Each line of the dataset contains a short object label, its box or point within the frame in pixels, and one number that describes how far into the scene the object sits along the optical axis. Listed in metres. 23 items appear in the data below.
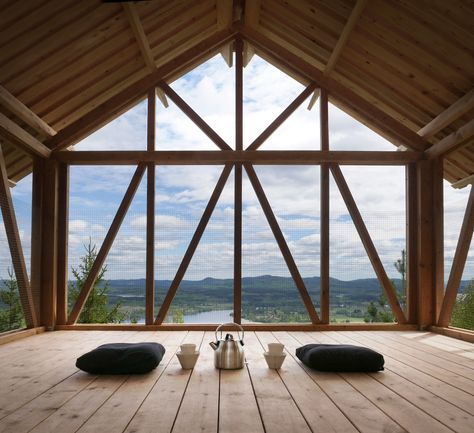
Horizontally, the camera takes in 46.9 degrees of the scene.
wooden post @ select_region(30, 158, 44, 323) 6.25
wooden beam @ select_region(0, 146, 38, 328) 5.31
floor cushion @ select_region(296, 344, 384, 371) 3.73
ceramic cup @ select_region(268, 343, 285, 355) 3.89
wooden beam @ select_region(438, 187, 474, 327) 5.72
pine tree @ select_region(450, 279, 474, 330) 7.07
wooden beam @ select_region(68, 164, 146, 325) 6.40
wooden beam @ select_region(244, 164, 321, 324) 6.53
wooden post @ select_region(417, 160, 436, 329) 6.47
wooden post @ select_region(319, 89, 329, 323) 6.55
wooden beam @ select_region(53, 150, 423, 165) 6.58
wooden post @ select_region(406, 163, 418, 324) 6.59
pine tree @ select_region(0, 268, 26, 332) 5.49
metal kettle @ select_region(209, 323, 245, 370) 3.85
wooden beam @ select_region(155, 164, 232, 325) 6.49
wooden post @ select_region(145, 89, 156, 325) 6.50
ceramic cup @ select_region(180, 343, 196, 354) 3.86
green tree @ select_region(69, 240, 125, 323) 6.62
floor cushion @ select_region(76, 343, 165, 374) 3.65
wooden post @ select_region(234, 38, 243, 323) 6.52
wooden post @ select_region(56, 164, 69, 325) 6.50
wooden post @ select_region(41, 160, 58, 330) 6.39
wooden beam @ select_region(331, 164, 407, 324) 6.54
